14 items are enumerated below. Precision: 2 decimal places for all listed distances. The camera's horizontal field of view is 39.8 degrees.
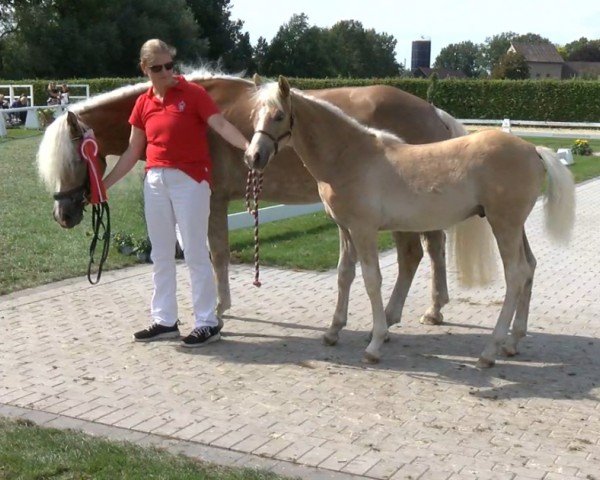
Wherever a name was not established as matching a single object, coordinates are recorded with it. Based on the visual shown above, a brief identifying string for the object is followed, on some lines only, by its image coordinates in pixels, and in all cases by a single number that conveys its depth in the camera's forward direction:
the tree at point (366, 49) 86.10
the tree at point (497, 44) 140.38
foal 5.34
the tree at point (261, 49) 66.06
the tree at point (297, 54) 66.62
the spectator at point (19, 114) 29.02
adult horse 6.51
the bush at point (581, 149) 23.45
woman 5.87
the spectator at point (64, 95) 28.70
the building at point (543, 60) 116.61
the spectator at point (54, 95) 29.15
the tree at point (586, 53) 131.86
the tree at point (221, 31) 59.72
